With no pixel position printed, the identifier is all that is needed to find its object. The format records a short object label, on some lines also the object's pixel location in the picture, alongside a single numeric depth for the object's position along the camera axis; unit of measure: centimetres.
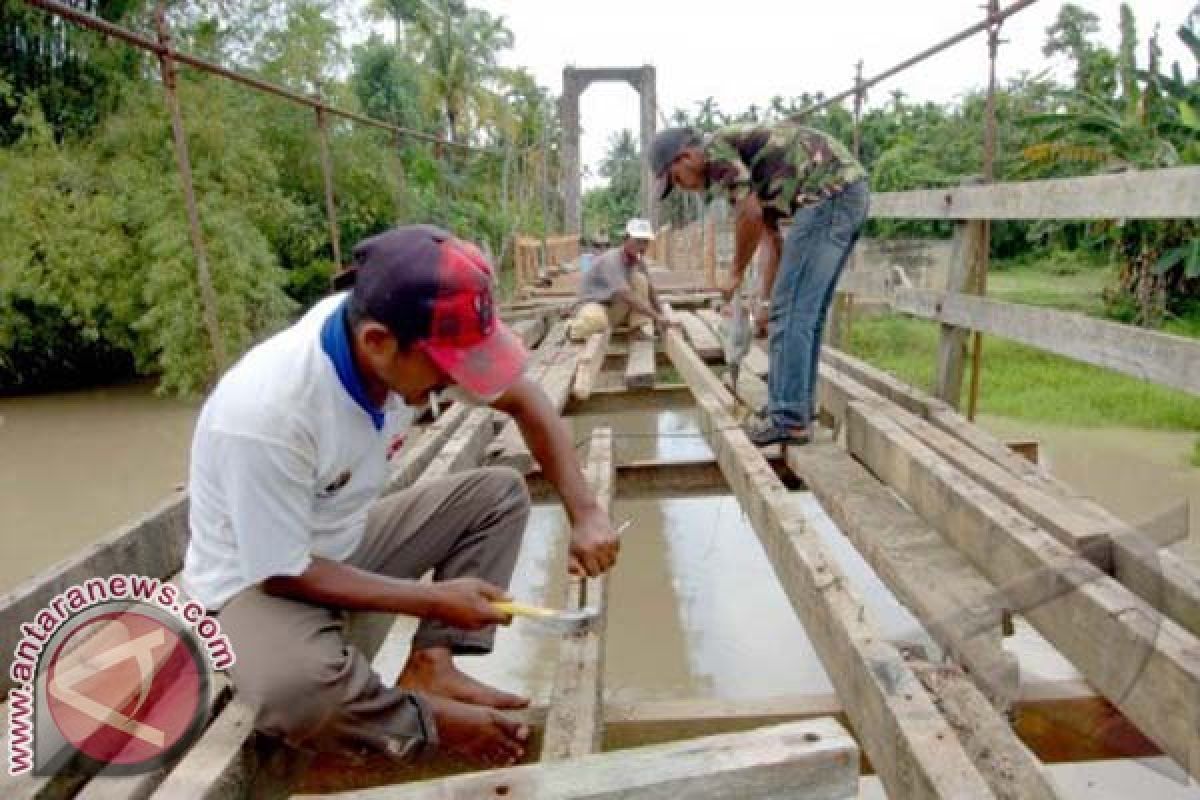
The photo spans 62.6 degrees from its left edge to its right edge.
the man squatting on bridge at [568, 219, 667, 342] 632
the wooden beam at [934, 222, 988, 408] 355
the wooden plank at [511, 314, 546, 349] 650
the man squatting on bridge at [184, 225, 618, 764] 159
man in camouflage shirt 310
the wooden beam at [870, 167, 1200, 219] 219
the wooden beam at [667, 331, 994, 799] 129
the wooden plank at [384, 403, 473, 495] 293
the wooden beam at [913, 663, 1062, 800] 131
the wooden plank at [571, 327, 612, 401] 463
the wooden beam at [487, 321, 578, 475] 335
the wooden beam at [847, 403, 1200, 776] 154
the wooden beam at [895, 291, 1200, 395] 221
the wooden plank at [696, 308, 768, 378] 470
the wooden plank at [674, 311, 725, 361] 558
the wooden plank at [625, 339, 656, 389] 486
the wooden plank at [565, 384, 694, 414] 481
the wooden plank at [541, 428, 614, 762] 157
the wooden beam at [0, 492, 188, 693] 183
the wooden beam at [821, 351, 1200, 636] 187
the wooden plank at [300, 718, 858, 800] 111
